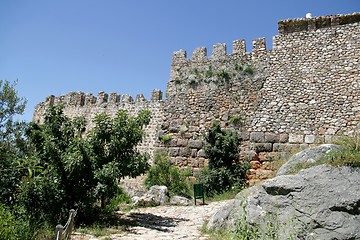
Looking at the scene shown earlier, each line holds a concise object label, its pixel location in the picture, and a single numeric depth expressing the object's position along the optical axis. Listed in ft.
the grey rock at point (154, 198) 36.11
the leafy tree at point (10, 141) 22.58
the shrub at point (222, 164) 39.65
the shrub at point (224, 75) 45.93
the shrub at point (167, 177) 40.91
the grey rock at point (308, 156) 22.03
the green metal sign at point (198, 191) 34.77
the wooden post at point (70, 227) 18.32
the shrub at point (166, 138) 46.01
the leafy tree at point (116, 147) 25.89
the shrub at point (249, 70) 44.75
